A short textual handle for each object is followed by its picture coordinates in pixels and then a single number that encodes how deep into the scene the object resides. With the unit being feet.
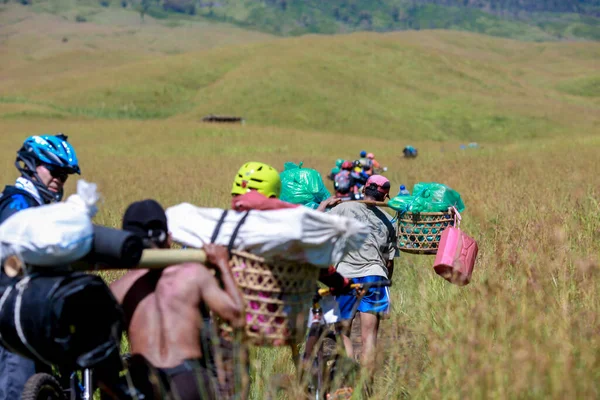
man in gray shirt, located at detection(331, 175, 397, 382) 42.52
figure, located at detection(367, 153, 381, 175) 102.01
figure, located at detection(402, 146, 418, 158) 244.83
